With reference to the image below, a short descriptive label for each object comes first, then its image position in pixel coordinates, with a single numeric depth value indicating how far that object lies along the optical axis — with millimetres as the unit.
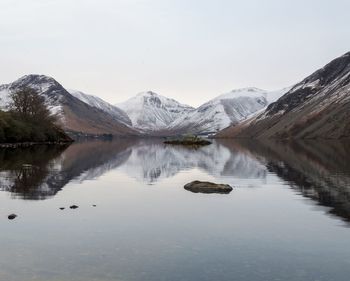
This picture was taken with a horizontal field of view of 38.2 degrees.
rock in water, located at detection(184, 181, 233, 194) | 55062
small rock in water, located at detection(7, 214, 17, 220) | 36969
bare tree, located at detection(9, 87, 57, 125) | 189625
